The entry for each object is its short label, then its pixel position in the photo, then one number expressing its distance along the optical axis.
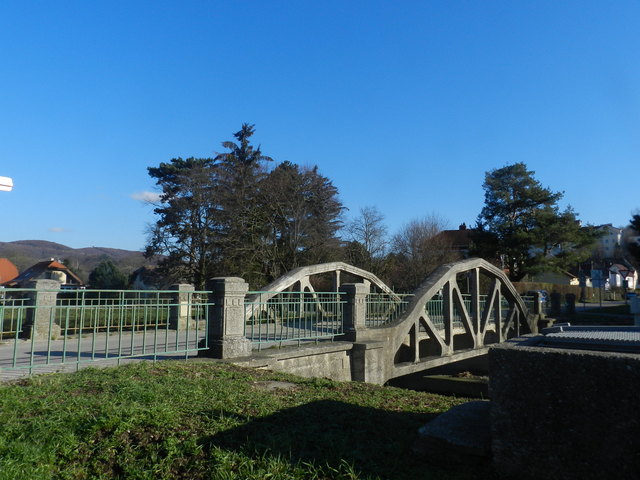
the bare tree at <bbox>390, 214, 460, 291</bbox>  32.12
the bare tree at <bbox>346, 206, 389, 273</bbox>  30.94
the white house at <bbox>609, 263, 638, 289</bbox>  66.24
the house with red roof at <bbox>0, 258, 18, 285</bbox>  55.44
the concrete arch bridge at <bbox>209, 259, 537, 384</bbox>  7.81
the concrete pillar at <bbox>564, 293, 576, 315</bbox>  26.92
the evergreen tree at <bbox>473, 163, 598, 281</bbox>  39.19
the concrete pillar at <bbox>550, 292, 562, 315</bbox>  26.48
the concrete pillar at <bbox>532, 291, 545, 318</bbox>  20.30
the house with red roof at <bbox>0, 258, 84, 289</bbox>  45.58
